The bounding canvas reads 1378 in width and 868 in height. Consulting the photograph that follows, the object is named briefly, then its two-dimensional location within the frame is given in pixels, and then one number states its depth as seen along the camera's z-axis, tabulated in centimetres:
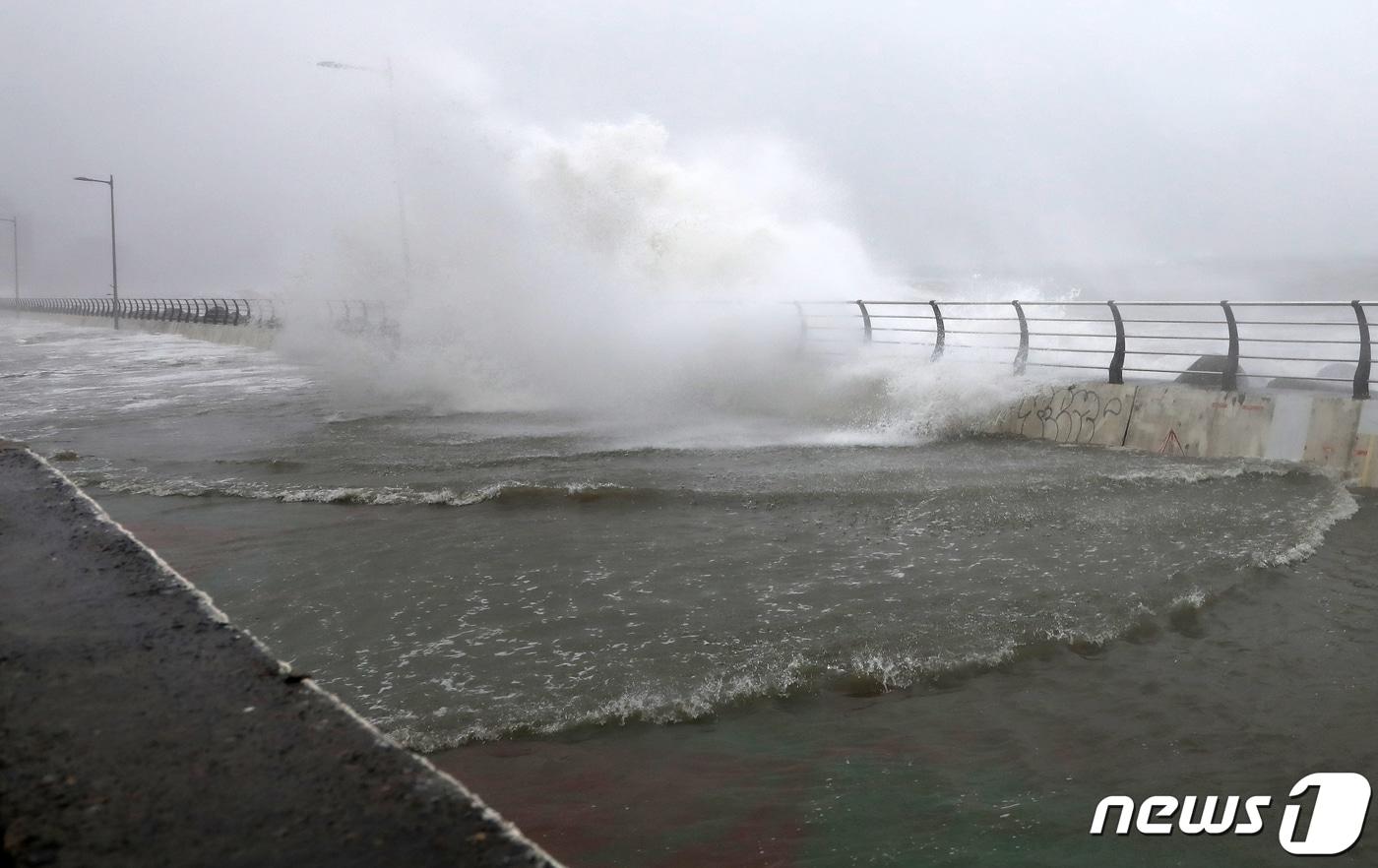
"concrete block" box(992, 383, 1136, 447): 1241
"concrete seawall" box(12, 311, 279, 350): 4084
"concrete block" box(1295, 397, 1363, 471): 1022
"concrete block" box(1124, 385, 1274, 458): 1099
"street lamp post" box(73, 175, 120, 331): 5472
